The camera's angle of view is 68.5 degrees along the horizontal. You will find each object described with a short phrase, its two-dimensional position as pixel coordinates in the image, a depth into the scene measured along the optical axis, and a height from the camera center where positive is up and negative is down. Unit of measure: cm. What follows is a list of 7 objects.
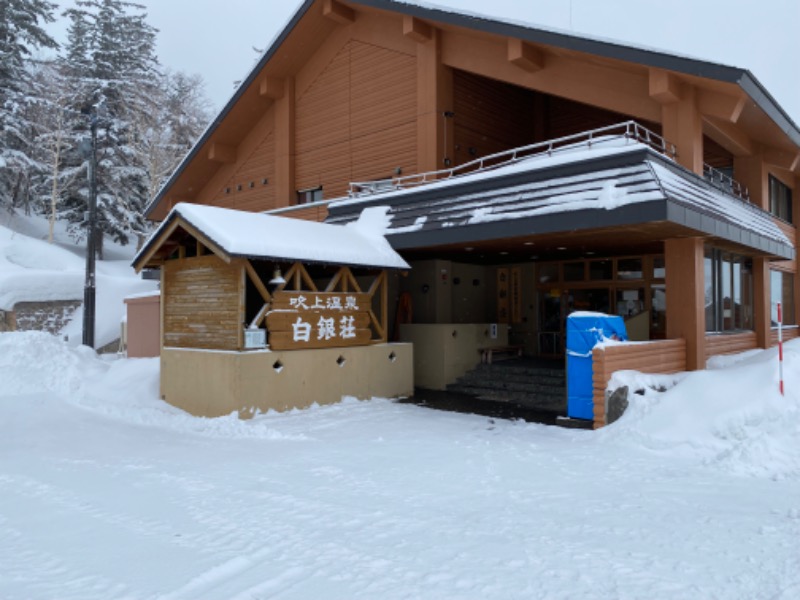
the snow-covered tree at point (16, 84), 3494 +1460
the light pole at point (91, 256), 1677 +187
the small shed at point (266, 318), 1048 +7
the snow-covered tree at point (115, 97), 3675 +1451
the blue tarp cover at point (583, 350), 987 -47
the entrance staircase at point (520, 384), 1242 -143
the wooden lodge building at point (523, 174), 1095 +381
